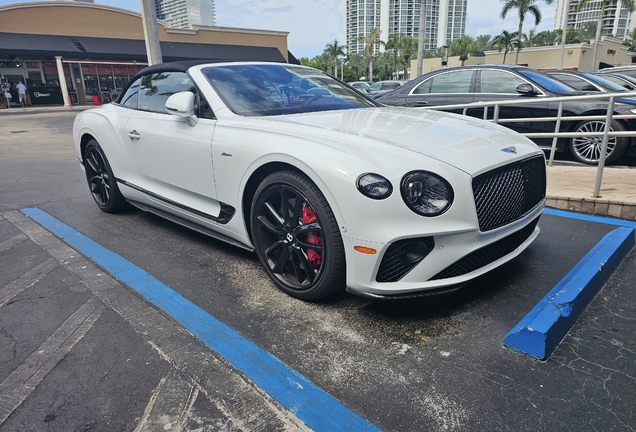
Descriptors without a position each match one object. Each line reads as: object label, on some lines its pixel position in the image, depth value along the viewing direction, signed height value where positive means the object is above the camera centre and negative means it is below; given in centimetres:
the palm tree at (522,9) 4259 +448
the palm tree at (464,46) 6481 +184
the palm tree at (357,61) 8228 +8
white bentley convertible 225 -65
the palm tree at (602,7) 3167 +342
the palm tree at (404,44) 7294 +253
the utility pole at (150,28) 1095 +94
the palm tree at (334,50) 7856 +202
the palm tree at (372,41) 7044 +305
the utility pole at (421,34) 2160 +119
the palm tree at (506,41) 4869 +179
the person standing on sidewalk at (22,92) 2488 -117
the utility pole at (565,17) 2691 +248
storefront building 2531 +118
